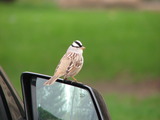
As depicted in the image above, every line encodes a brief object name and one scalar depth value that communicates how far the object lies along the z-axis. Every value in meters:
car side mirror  5.63
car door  5.93
